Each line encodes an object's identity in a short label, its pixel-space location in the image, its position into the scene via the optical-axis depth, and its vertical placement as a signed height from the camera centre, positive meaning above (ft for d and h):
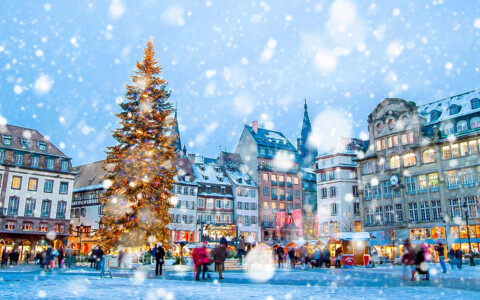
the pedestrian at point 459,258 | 93.81 -0.23
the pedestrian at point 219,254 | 60.75 +0.29
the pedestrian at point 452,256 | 94.29 +0.17
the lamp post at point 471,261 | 112.47 -0.87
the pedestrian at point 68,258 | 111.61 -0.63
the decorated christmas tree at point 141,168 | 100.63 +19.73
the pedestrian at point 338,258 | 116.16 -0.31
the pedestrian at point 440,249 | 82.69 +1.52
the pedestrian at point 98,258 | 95.55 -0.50
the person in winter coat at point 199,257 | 59.41 -0.12
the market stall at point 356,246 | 112.68 +2.70
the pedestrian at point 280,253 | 115.44 +0.88
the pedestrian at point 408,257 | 54.43 +0.01
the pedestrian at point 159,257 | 70.69 -0.17
